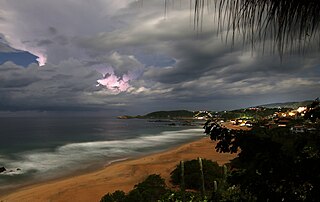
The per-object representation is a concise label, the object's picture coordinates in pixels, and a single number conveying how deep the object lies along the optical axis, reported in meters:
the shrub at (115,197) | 10.60
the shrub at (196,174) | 12.78
